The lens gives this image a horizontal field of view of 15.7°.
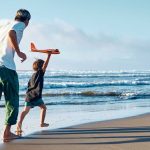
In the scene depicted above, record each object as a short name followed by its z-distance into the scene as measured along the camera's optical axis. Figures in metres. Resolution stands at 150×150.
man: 6.99
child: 9.08
